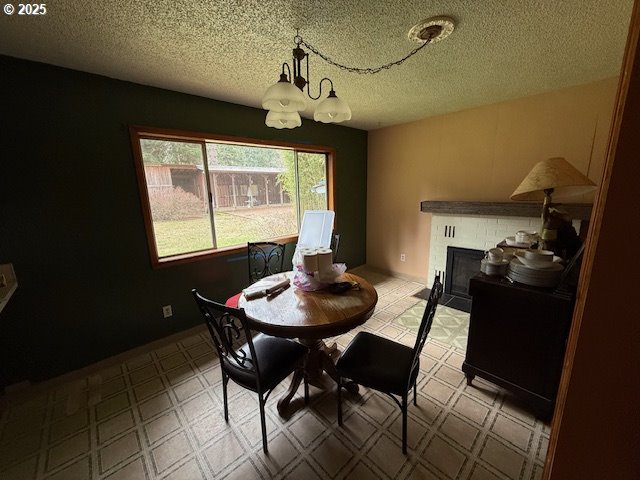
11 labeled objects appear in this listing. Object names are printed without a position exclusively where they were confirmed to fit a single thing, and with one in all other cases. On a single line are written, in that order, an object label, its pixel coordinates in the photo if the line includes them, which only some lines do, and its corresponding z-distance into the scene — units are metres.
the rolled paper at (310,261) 1.71
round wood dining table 1.31
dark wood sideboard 1.42
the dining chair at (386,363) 1.31
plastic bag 1.74
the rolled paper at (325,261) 1.73
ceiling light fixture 1.24
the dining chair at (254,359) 1.28
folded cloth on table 1.67
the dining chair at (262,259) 2.68
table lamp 1.63
